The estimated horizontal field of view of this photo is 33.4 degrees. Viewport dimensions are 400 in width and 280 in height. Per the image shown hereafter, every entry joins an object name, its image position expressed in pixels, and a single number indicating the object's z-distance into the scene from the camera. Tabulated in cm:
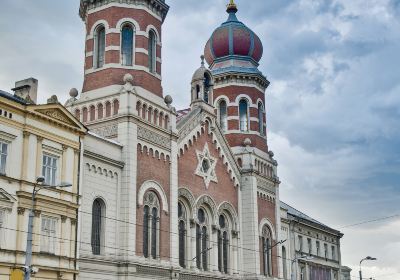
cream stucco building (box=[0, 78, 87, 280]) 2903
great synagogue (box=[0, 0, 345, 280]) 3512
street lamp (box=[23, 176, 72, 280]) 2419
